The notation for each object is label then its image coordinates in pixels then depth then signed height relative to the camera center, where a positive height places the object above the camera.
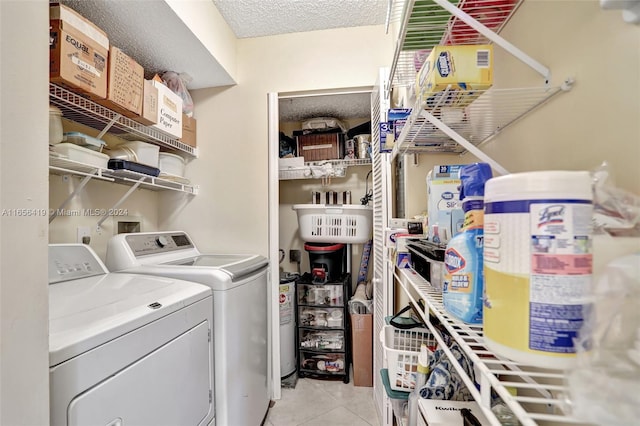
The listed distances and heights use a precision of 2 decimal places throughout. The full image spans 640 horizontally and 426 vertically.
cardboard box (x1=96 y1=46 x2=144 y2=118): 1.37 +0.65
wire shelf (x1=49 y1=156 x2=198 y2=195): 1.28 +0.21
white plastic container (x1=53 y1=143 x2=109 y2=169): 1.26 +0.28
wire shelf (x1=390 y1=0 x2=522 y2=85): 0.77 +0.59
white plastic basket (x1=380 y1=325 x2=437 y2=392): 1.13 -0.58
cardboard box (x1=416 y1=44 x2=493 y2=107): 0.65 +0.34
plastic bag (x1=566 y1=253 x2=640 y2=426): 0.26 -0.14
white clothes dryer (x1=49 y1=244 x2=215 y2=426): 0.71 -0.41
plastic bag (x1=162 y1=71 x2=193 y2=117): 2.00 +0.92
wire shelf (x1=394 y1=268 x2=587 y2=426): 0.33 -0.23
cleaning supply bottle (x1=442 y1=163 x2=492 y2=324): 0.53 -0.09
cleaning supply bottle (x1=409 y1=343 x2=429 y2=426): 0.96 -0.57
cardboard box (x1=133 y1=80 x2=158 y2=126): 1.59 +0.62
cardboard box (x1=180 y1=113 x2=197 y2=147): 2.08 +0.63
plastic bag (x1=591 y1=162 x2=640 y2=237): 0.34 +0.00
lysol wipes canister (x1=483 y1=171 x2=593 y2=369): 0.34 -0.06
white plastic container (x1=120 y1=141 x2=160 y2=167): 1.73 +0.38
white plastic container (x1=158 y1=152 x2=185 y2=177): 1.97 +0.36
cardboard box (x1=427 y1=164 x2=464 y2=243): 0.82 +0.03
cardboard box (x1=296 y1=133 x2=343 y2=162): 2.55 +0.61
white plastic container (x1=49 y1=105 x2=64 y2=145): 1.24 +0.39
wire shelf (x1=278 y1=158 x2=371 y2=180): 2.39 +0.38
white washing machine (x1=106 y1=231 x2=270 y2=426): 1.38 -0.50
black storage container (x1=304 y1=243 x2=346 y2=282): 2.41 -0.40
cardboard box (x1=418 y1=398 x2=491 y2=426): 0.75 -0.55
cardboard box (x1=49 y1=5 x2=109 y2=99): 1.12 +0.68
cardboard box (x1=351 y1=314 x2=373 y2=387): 2.28 -1.08
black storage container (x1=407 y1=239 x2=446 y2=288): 0.75 -0.13
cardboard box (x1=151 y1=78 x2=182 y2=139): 1.71 +0.65
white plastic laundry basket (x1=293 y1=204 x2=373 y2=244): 2.30 -0.07
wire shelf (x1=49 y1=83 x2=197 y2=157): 1.26 +0.51
